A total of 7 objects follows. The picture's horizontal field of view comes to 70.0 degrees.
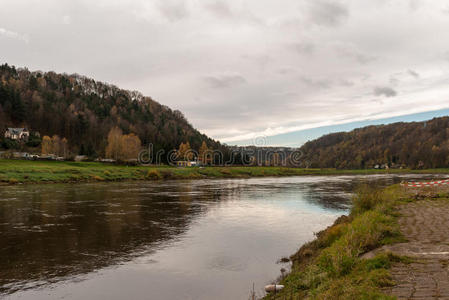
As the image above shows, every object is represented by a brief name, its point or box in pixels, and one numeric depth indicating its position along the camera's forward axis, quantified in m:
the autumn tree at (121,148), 100.31
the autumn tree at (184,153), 132.01
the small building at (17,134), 122.19
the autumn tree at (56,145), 111.28
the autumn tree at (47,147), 107.94
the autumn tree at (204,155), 143.40
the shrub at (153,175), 71.69
